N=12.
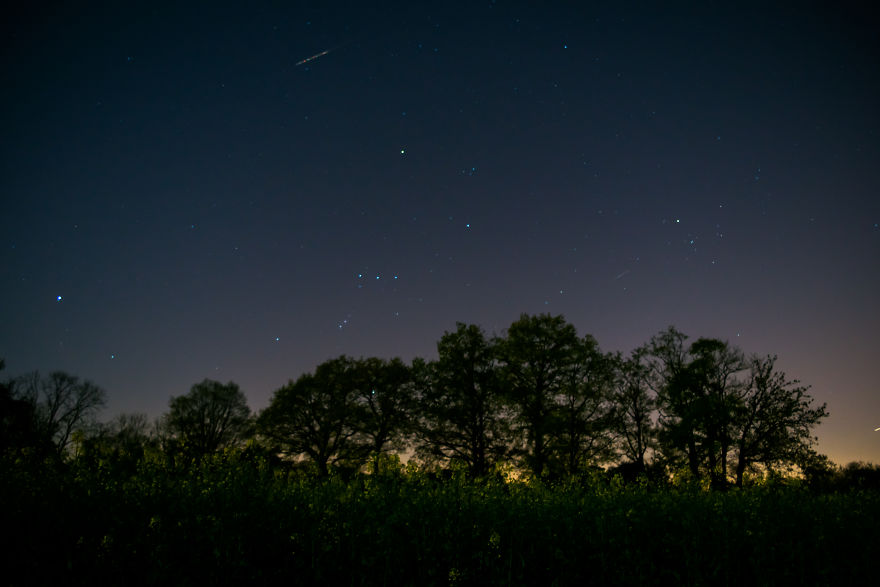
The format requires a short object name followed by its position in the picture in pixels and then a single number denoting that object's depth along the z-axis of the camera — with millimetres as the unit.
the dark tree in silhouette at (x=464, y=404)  29750
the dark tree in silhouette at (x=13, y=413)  22844
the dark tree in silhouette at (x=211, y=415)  46938
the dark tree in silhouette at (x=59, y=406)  37812
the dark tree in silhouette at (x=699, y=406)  28922
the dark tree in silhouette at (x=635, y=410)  31609
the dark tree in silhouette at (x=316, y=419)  35894
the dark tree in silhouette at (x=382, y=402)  34812
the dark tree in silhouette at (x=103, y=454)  10094
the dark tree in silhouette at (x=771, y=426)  27531
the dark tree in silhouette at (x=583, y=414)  26969
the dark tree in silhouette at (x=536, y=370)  27922
